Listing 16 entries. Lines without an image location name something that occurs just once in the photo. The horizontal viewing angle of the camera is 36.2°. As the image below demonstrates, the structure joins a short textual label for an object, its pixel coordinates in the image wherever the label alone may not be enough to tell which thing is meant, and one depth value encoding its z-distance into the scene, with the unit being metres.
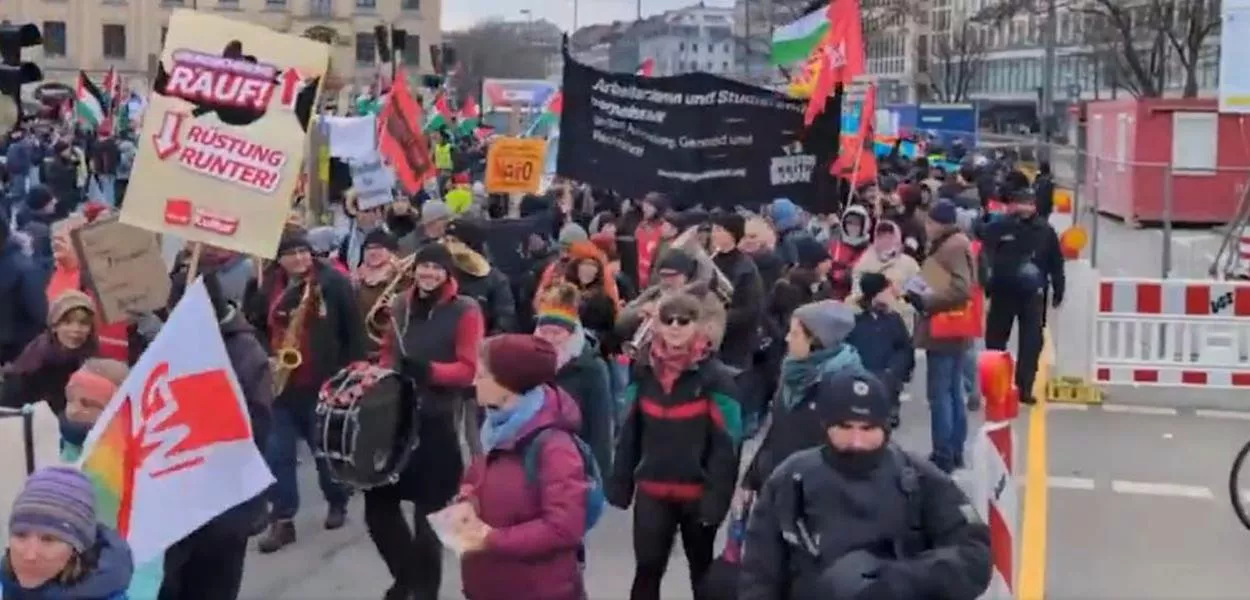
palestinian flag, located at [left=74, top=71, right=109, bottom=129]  31.75
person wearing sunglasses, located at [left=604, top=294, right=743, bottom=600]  6.91
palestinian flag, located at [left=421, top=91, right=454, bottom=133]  26.97
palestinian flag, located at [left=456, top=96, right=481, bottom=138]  37.69
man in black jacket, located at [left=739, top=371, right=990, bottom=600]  4.65
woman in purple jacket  5.55
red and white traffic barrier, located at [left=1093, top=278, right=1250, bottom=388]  14.91
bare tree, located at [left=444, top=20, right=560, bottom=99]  106.56
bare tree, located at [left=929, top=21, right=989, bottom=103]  104.12
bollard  6.29
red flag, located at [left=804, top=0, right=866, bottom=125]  13.13
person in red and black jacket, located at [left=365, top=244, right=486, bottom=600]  7.48
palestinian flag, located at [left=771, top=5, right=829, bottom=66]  14.82
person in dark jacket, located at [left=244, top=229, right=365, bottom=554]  9.08
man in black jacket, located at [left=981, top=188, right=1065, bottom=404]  13.45
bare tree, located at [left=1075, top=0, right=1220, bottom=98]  57.06
